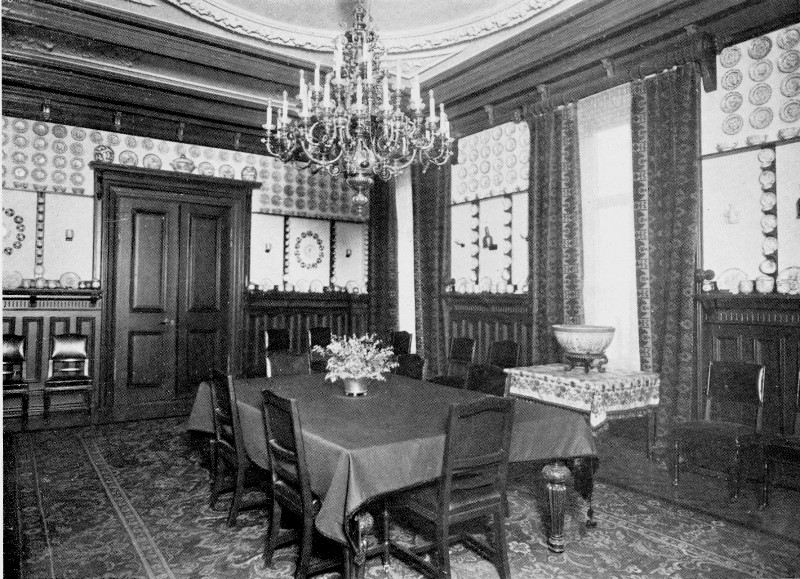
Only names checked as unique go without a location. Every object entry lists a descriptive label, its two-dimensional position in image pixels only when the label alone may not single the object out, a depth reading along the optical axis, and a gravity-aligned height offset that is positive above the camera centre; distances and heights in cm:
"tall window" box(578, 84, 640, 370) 593 +83
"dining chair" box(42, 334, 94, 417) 666 -77
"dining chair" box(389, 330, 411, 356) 750 -52
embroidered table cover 462 -70
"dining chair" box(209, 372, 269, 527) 377 -96
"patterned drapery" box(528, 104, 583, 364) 620 +76
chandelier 433 +133
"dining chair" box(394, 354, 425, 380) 543 -59
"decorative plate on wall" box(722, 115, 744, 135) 495 +145
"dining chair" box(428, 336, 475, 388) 608 -51
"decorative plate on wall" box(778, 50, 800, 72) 461 +184
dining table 274 -71
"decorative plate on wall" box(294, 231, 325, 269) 898 +77
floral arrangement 397 -40
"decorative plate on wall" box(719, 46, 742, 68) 499 +203
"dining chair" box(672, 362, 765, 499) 425 -93
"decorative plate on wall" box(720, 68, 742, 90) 498 +183
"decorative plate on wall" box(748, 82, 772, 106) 479 +165
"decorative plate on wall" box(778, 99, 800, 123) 459 +145
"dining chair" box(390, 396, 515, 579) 287 -91
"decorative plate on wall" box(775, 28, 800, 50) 462 +202
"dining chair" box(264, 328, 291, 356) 731 -47
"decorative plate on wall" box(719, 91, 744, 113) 496 +165
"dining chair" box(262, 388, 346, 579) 296 -93
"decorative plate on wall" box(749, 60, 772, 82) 479 +184
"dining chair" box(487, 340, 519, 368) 575 -51
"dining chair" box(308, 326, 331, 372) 769 -46
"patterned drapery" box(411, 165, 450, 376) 805 +59
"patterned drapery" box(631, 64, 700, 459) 510 +67
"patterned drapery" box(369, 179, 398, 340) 883 +62
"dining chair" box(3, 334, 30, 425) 645 -75
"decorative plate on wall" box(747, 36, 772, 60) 480 +203
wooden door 754 +2
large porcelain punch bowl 498 -31
